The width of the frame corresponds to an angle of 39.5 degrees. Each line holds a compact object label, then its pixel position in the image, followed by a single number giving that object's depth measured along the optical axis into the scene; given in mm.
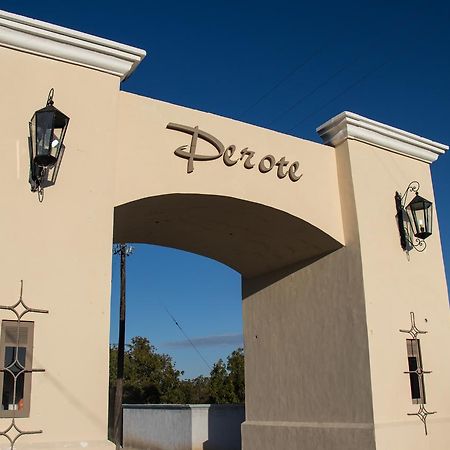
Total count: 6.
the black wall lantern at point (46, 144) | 6039
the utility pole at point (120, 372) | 17344
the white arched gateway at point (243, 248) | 5949
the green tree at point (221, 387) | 18250
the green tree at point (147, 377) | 23781
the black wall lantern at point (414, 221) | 9023
